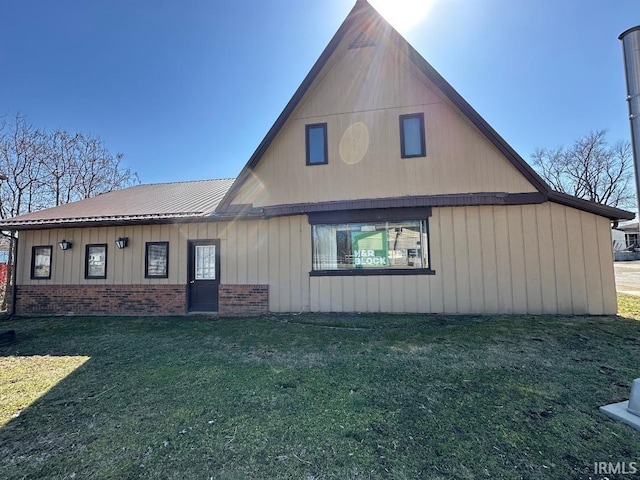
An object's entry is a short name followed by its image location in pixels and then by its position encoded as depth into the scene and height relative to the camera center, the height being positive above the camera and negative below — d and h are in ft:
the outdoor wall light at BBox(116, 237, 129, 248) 29.86 +2.24
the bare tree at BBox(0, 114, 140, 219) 52.90 +19.78
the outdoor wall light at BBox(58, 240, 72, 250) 30.94 +2.13
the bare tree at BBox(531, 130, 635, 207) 112.57 +33.69
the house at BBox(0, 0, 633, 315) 23.91 +2.97
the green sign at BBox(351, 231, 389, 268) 25.89 +0.88
